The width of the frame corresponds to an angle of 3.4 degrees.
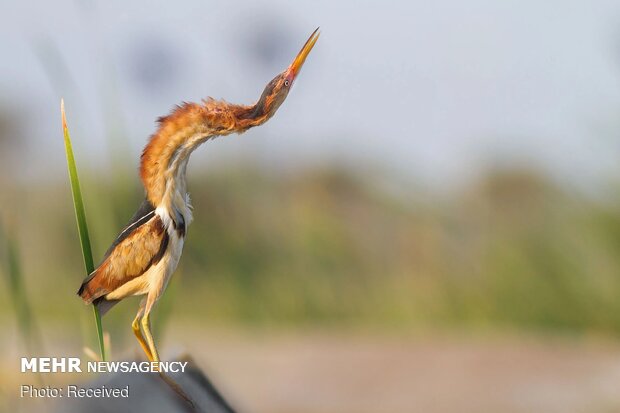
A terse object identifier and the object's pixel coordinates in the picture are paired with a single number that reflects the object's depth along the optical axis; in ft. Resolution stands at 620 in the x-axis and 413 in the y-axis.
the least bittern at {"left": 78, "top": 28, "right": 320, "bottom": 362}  30.00
